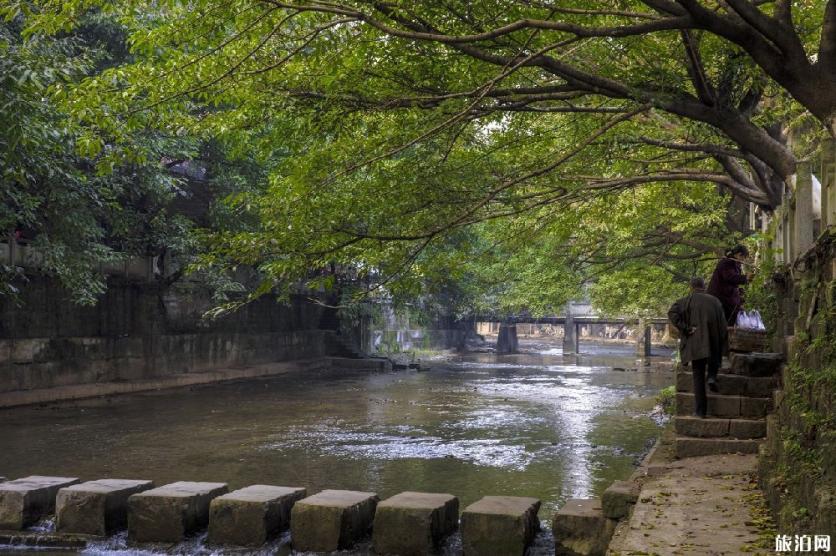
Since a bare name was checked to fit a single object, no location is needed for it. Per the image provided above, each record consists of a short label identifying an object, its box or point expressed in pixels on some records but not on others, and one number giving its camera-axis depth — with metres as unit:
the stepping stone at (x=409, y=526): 7.77
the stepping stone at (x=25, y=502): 8.72
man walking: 9.27
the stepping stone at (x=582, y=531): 7.52
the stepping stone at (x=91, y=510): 8.52
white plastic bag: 10.93
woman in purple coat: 11.47
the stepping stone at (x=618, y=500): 7.42
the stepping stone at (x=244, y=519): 8.12
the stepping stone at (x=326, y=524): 7.94
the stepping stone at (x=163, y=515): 8.30
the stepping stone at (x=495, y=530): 7.59
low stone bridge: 56.47
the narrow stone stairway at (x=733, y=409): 8.95
